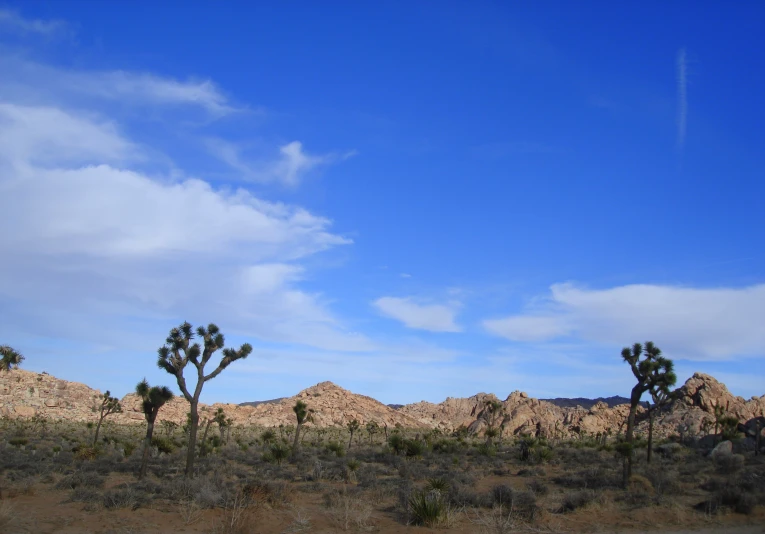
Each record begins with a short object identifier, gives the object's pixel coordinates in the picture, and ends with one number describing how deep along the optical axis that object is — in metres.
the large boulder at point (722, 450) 32.53
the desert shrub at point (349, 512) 14.55
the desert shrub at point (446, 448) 40.72
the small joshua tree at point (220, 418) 48.53
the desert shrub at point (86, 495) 16.23
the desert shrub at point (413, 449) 36.16
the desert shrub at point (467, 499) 16.92
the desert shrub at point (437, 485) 18.87
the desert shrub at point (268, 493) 16.46
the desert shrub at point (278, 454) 31.58
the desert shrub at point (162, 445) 33.06
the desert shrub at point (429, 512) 14.46
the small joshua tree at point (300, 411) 42.41
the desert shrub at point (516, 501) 15.23
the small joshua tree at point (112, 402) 44.15
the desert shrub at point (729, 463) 26.77
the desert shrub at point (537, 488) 20.24
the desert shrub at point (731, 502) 15.02
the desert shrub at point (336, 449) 38.91
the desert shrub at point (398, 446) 38.34
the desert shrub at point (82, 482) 19.27
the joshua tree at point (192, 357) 22.80
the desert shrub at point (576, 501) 16.45
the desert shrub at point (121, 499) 15.80
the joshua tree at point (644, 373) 22.17
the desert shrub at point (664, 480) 19.19
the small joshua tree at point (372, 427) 64.69
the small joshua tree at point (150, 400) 24.43
